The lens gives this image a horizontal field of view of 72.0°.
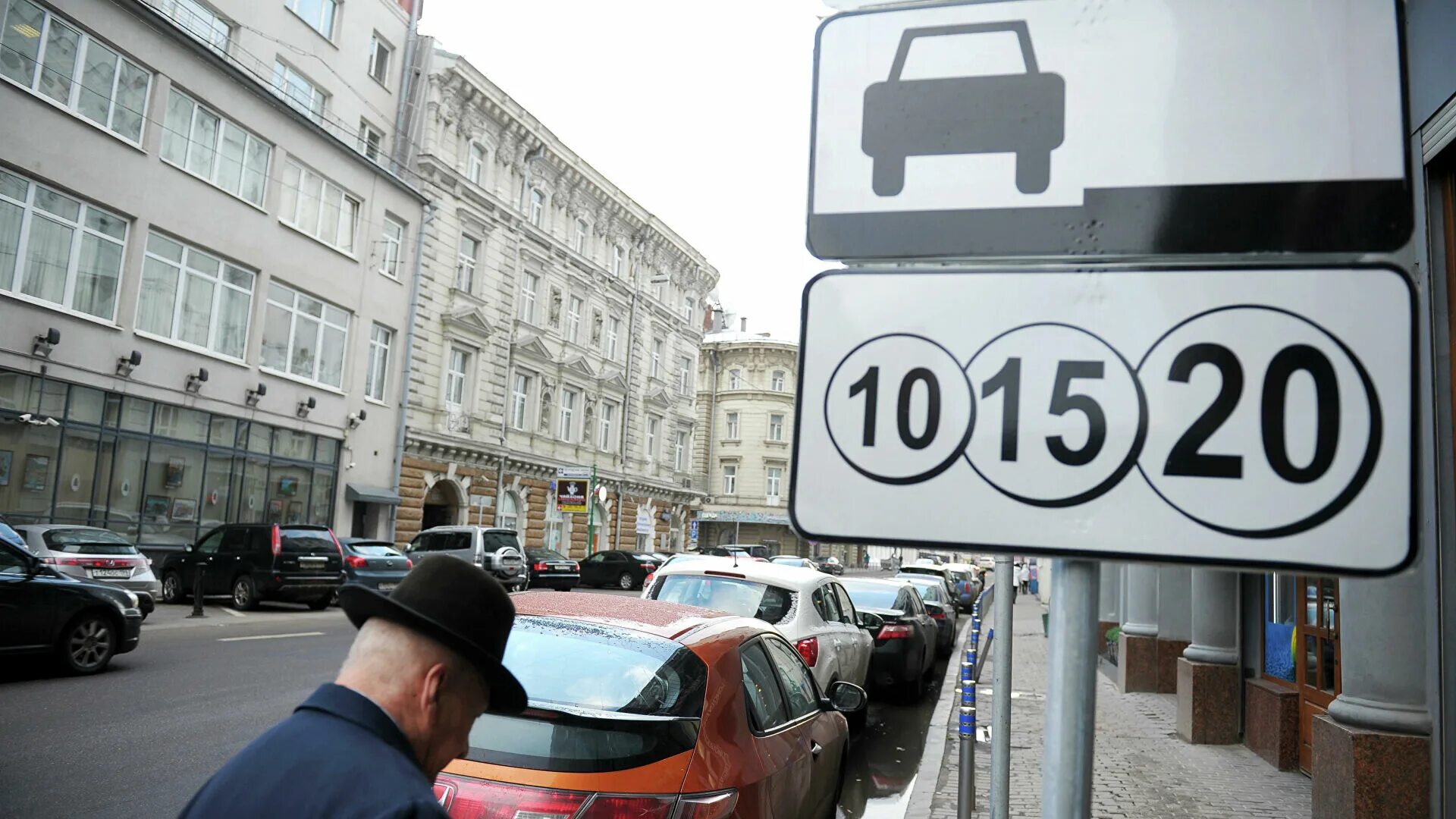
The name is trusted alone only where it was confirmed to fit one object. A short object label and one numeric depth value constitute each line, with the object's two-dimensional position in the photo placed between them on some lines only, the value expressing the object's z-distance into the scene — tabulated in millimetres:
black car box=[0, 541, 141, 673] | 10219
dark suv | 18906
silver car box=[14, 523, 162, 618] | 15305
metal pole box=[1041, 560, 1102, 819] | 1483
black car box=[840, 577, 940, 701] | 12547
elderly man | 1576
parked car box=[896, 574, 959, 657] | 18734
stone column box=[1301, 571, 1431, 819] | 5770
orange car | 3664
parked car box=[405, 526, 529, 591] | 25109
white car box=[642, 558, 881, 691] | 9023
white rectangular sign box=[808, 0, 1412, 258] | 1527
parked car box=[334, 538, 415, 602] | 20094
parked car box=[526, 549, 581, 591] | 29719
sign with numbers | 1436
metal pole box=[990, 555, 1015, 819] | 5727
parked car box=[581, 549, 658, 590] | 35094
